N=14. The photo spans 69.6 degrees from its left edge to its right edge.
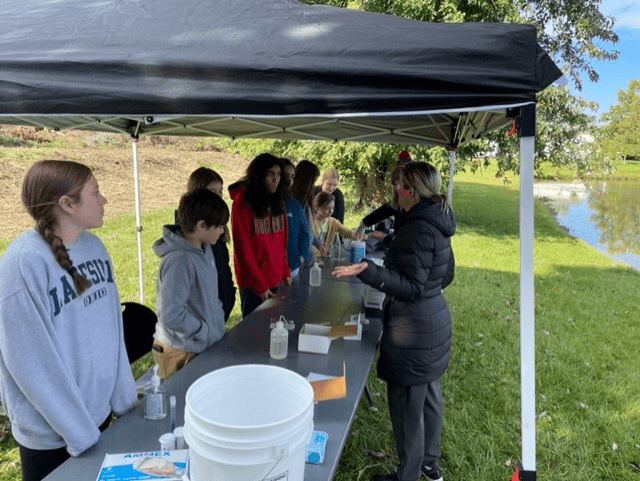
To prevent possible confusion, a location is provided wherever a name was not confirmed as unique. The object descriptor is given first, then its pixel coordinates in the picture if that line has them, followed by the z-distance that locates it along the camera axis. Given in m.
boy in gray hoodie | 2.09
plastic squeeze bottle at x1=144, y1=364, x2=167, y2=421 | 1.61
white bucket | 0.93
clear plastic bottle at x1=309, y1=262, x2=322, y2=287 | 3.47
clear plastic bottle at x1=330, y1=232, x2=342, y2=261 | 4.36
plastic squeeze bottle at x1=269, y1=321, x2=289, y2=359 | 2.11
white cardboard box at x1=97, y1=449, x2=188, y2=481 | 1.28
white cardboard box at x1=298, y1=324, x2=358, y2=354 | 2.18
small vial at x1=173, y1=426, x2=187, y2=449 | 1.42
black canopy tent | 1.54
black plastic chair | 2.59
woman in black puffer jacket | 2.13
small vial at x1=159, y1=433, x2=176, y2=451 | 1.41
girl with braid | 1.28
